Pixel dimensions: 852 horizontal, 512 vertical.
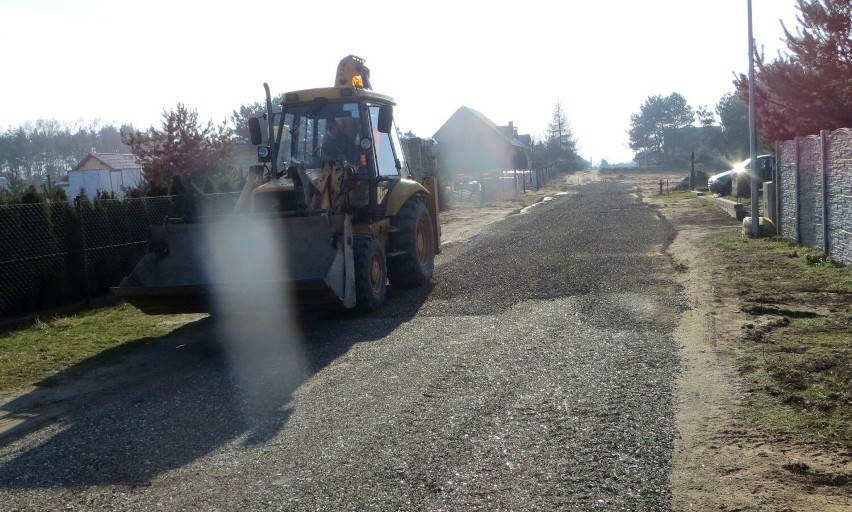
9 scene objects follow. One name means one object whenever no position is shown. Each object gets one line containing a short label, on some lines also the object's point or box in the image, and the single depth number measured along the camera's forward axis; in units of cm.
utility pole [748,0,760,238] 1902
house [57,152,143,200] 5575
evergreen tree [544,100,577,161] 11412
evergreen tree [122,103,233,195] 3434
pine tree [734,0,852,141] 1891
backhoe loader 1035
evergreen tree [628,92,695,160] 11950
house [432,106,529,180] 8438
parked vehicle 3111
